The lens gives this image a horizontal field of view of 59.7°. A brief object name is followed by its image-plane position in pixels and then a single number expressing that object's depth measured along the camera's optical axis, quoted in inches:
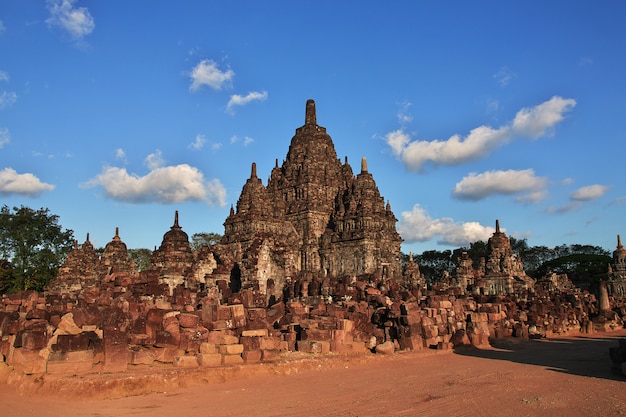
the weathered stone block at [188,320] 429.4
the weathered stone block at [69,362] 365.1
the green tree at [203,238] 2396.7
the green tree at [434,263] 2733.8
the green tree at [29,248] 1462.8
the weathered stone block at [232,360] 421.7
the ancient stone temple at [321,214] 1610.5
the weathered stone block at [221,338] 430.9
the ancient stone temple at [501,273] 1214.9
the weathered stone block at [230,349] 429.1
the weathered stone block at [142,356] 390.9
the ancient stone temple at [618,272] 1471.5
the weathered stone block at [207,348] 421.7
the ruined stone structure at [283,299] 408.8
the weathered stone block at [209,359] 412.5
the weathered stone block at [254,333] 444.5
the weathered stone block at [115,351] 378.0
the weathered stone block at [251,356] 430.6
